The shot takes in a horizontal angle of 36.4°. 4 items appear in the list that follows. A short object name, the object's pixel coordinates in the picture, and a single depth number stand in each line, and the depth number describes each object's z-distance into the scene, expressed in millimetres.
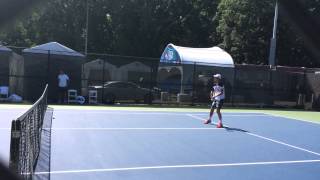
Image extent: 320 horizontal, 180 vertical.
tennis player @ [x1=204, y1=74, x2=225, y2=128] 14445
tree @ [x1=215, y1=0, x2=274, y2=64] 35594
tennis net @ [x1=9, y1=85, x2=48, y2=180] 4086
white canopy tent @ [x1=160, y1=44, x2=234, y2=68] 25197
